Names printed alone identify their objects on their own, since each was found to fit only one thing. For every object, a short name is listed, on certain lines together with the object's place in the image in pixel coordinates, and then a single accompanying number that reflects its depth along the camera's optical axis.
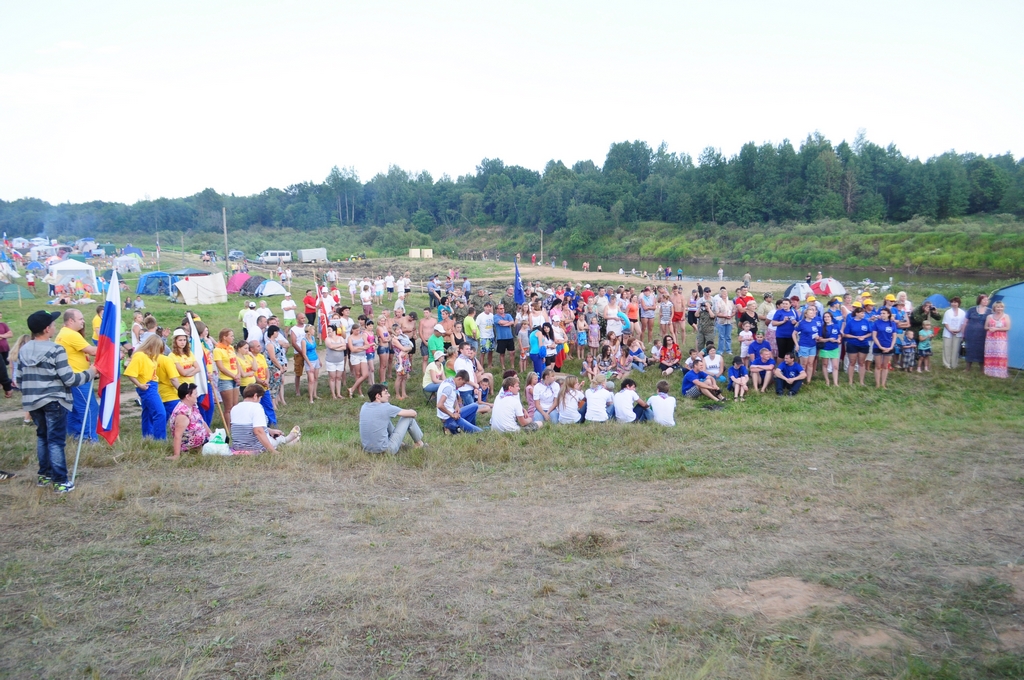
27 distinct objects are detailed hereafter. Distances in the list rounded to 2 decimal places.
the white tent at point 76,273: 30.34
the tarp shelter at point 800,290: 17.66
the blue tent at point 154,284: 29.97
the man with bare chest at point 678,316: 15.73
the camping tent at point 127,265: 40.28
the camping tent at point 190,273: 28.97
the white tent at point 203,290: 26.52
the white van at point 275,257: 62.39
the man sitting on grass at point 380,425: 8.02
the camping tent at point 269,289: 29.73
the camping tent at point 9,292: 27.91
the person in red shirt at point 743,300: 13.76
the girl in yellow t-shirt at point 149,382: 8.12
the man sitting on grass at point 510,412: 9.16
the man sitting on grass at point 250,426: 7.73
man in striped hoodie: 5.82
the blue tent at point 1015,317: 11.93
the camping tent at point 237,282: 30.33
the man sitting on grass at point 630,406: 9.61
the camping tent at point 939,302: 14.99
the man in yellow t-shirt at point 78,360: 7.12
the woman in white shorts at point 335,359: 11.67
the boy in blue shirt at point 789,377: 11.58
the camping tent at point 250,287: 30.05
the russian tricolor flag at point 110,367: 6.71
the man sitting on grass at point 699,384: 11.26
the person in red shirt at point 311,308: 17.91
